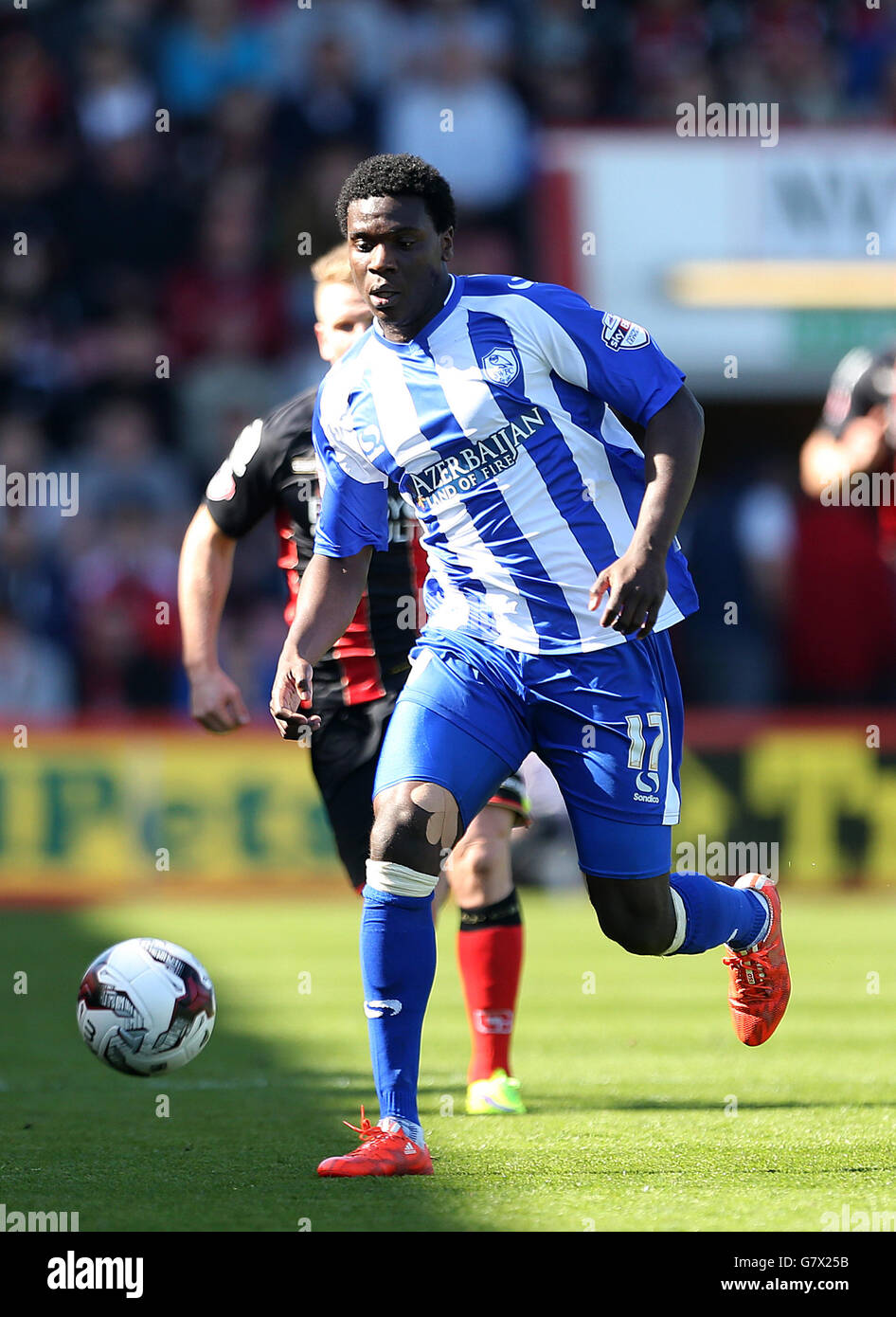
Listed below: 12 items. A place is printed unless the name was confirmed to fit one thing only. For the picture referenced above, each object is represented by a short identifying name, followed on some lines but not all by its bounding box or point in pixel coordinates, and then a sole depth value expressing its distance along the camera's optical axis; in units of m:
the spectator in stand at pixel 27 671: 13.25
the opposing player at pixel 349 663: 5.86
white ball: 5.35
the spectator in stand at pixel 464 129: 14.70
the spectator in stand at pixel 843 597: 14.02
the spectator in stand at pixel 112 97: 14.75
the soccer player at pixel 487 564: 4.63
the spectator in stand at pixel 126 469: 13.72
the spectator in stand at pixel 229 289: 14.66
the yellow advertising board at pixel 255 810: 12.34
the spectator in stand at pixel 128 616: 13.26
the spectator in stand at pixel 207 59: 15.18
